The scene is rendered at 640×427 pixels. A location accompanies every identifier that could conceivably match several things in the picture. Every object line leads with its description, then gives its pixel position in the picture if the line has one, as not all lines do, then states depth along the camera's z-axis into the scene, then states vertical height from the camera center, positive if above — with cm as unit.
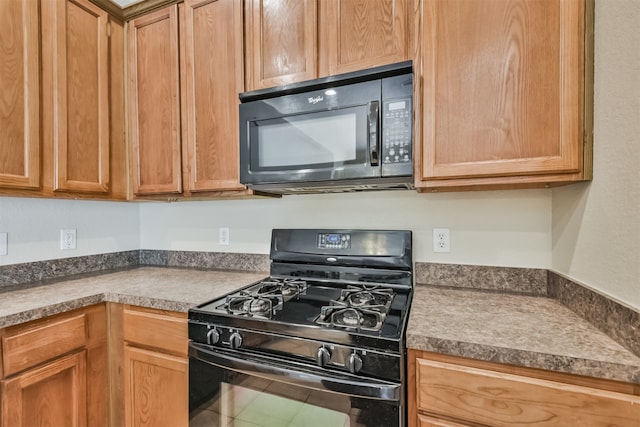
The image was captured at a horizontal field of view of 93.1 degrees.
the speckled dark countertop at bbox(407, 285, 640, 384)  73 -37
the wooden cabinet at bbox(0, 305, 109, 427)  112 -66
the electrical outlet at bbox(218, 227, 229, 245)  191 -18
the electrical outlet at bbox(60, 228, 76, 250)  174 -18
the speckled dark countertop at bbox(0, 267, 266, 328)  120 -39
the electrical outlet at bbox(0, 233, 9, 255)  151 -18
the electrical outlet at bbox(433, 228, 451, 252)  145 -16
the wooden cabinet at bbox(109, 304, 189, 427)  125 -69
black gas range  88 -47
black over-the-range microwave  114 +31
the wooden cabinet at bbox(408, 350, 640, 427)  72 -49
